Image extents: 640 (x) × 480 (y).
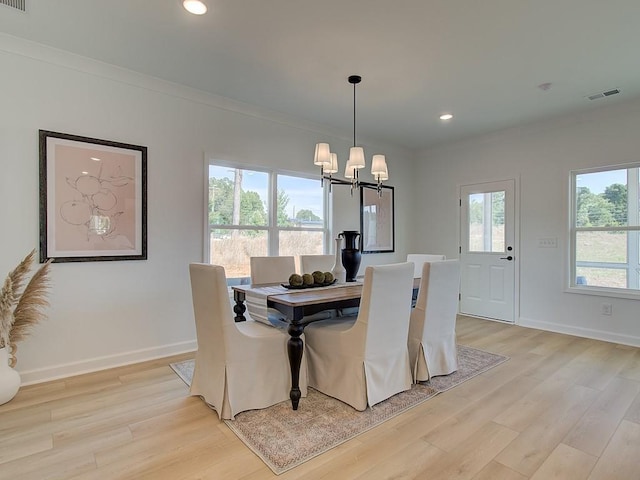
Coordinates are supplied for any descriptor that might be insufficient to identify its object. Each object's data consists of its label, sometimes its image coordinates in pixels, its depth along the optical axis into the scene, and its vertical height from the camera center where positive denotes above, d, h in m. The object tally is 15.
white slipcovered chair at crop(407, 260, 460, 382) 2.77 -0.66
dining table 2.34 -0.44
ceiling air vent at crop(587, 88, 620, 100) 3.57 +1.51
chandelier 2.89 +0.65
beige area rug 1.91 -1.15
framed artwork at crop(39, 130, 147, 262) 2.85 +0.34
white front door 4.86 -0.16
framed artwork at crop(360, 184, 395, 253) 5.27 +0.30
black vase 3.22 -0.14
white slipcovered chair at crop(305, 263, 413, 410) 2.35 -0.76
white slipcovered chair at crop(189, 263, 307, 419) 2.23 -0.80
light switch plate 4.42 -0.03
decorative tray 2.89 -0.39
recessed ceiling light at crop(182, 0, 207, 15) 2.23 +1.50
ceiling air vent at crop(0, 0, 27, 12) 2.25 +1.52
